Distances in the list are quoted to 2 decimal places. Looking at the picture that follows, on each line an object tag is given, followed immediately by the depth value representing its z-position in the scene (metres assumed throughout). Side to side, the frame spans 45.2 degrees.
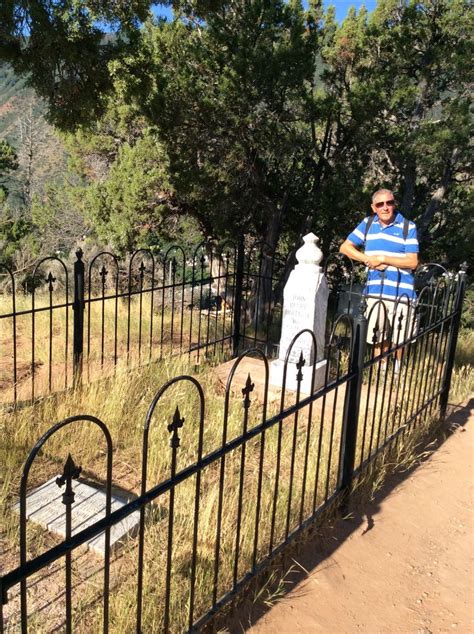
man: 4.79
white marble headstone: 5.04
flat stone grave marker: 2.93
